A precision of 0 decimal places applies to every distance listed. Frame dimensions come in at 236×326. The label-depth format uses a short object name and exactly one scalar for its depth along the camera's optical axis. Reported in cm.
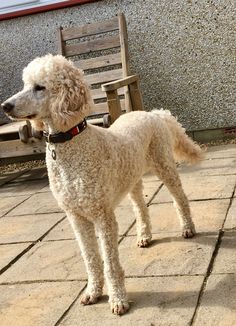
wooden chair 528
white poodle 223
